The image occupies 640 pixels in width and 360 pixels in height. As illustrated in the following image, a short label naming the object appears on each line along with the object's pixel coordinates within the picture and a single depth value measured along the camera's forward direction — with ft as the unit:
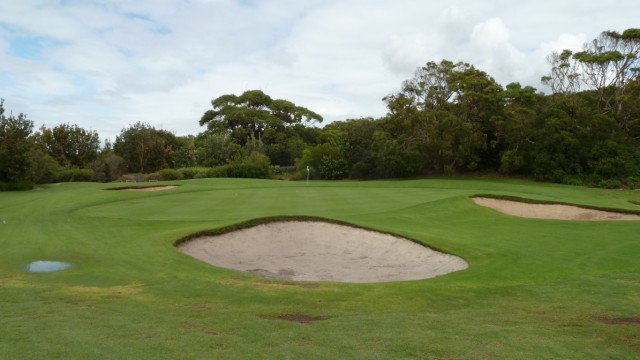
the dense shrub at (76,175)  181.83
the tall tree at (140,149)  212.43
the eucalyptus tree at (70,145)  217.56
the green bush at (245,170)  185.98
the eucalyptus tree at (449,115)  163.12
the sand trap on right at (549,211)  78.43
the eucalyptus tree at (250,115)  290.97
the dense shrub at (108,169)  183.83
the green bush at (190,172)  188.80
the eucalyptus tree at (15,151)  134.00
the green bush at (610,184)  132.26
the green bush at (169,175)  181.06
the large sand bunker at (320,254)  47.98
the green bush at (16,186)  133.18
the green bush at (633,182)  131.44
